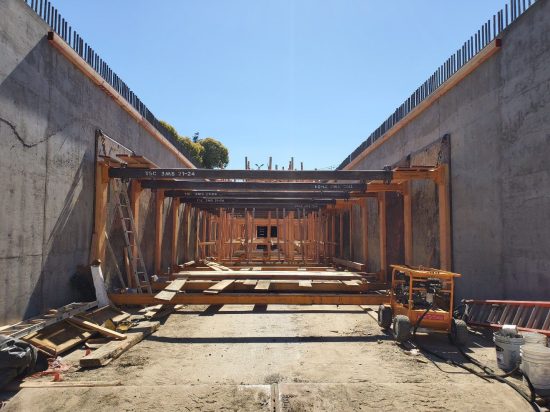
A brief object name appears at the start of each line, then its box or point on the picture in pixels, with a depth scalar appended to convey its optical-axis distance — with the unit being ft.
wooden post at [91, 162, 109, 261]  28.53
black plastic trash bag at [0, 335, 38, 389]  14.29
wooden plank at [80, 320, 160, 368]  17.20
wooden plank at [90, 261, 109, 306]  26.40
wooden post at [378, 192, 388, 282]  41.16
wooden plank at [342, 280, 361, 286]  34.55
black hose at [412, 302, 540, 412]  13.88
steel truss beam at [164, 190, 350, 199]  45.65
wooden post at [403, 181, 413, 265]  34.74
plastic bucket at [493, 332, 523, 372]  16.88
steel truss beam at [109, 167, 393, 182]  30.68
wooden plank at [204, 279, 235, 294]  29.83
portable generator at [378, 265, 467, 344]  21.38
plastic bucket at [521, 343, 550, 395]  14.25
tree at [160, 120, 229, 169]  166.81
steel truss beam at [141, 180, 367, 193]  35.83
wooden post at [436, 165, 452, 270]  29.89
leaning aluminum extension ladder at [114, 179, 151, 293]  32.04
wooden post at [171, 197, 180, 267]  49.98
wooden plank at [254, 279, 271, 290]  32.78
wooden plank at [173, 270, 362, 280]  37.06
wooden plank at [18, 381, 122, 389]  14.66
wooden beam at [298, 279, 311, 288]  32.65
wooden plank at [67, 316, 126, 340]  21.30
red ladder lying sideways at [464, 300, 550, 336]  19.29
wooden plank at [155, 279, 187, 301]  28.04
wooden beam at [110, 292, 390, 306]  28.19
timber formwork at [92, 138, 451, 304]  29.19
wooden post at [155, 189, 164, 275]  43.34
